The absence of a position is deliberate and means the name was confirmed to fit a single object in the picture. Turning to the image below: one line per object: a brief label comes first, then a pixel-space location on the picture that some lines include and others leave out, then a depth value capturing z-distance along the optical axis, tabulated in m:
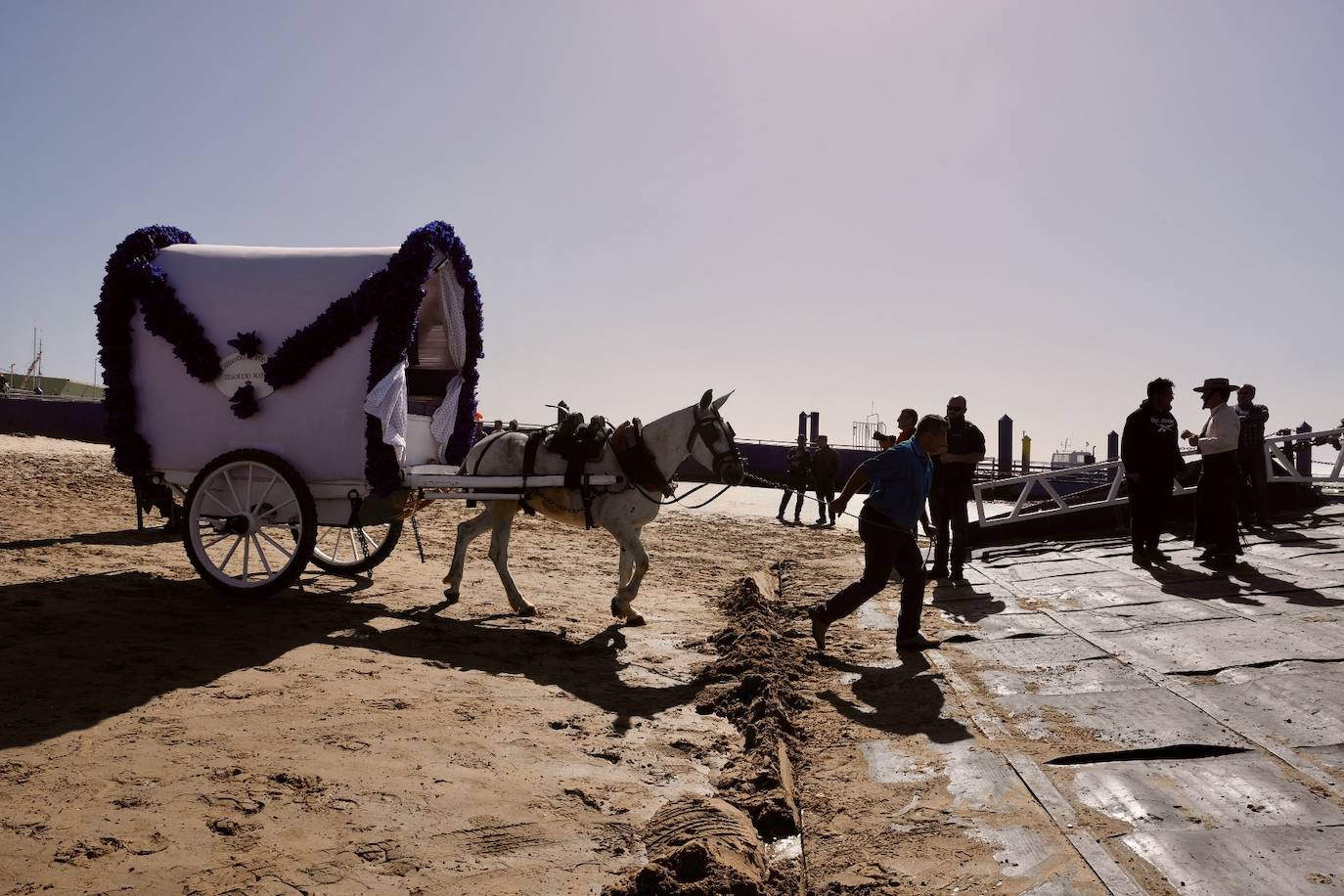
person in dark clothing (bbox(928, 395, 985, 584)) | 9.34
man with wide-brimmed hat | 9.11
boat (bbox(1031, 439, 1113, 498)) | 22.95
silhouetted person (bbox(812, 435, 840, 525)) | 17.92
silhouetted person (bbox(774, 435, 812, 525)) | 18.84
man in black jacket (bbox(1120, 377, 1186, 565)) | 9.34
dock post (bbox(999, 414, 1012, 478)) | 27.62
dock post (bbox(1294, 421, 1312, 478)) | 15.21
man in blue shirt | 6.61
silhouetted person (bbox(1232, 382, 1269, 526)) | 11.63
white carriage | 7.28
